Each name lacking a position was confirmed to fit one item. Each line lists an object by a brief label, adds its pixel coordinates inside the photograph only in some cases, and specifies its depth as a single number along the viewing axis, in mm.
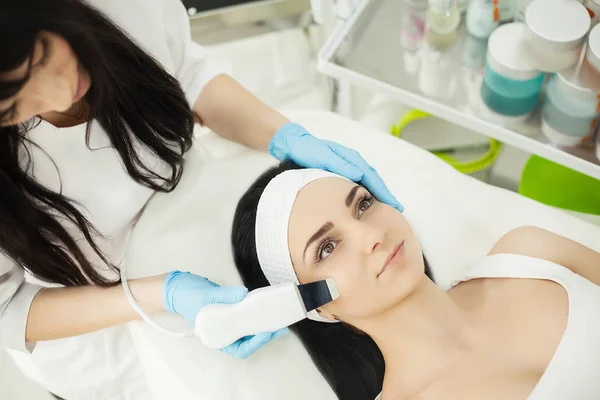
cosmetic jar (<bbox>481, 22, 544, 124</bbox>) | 1195
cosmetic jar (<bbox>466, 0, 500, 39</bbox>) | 1295
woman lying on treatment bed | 970
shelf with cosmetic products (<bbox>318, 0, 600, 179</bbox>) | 1181
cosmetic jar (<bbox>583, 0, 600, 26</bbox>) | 1108
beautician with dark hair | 817
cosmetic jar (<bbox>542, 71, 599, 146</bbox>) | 1150
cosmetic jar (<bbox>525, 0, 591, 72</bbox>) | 1088
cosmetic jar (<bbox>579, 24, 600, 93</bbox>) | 1056
